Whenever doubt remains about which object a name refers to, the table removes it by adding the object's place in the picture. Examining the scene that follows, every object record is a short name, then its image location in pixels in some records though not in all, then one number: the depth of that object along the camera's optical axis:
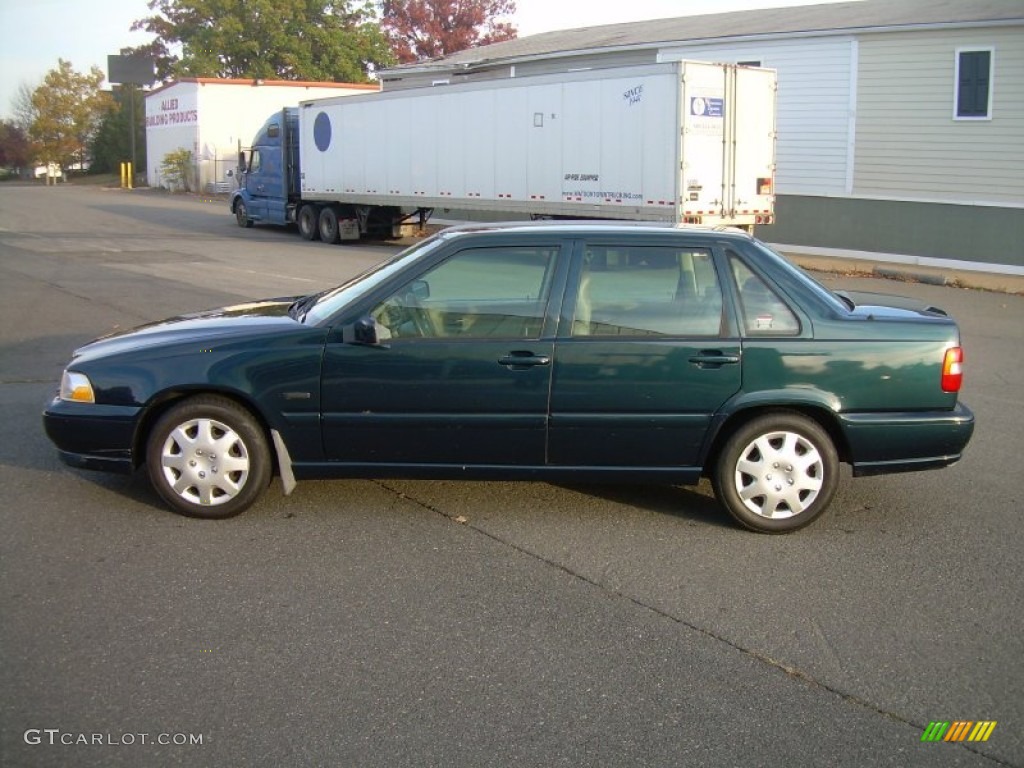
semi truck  18.11
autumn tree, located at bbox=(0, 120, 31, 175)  87.62
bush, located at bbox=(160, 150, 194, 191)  50.00
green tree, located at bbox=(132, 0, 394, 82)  59.31
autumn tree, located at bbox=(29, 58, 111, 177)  74.38
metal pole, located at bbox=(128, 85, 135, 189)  59.96
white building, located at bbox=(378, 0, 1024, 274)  20.20
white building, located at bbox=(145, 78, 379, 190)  48.53
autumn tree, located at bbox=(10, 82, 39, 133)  87.38
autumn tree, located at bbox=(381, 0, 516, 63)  61.97
